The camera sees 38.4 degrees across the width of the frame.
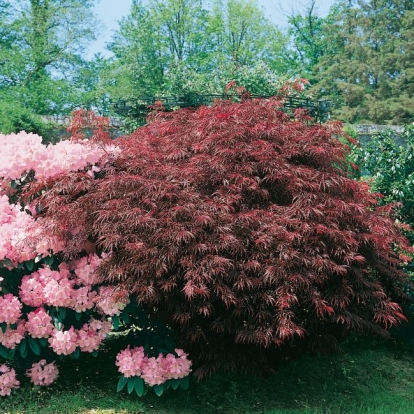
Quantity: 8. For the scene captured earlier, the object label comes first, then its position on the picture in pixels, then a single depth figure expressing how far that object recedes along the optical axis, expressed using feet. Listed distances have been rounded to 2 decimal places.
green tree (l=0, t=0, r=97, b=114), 73.61
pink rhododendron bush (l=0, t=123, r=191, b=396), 14.49
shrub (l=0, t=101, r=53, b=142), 47.29
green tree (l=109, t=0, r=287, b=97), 74.74
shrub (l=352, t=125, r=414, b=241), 20.62
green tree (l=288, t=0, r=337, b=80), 96.73
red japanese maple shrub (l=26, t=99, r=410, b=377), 13.42
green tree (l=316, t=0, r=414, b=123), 83.41
